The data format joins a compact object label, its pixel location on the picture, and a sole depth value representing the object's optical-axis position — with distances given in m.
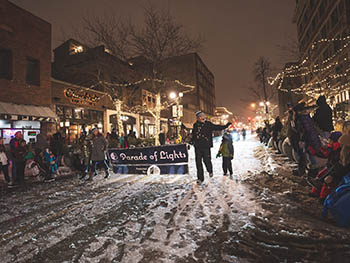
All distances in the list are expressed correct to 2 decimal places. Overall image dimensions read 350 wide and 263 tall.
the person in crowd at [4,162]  7.66
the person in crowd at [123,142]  13.74
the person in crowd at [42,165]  8.35
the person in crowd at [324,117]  5.80
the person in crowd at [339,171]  3.49
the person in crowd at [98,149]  7.69
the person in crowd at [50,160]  8.79
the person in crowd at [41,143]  8.88
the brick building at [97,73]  20.55
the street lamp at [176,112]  20.47
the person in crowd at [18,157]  7.87
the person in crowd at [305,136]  5.26
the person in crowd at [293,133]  5.97
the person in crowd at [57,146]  10.02
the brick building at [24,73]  13.37
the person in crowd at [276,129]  11.12
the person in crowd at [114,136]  15.74
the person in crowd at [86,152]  8.26
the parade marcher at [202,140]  6.36
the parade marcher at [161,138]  18.95
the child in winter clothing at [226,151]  7.09
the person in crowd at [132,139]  17.70
